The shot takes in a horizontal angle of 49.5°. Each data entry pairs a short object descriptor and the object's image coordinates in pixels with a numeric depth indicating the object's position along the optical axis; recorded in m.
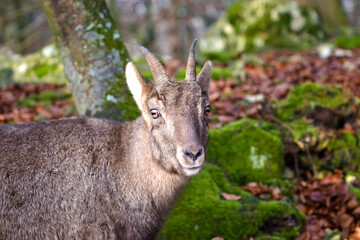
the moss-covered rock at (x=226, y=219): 5.54
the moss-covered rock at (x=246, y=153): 6.64
